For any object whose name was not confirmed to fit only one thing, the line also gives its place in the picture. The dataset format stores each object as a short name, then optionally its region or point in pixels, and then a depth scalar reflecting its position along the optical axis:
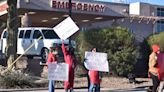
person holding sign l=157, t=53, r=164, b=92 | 13.91
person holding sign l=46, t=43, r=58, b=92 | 13.32
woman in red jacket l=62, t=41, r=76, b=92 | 13.18
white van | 27.27
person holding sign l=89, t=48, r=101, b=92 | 13.91
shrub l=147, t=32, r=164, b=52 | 28.38
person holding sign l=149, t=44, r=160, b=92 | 13.91
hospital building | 40.47
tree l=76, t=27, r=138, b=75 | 24.91
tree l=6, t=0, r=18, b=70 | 21.47
